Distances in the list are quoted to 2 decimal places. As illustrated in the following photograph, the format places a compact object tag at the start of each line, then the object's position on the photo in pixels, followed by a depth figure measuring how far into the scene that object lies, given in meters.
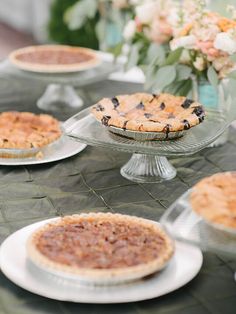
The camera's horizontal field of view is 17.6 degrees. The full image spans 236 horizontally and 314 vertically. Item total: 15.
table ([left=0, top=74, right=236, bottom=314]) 1.17
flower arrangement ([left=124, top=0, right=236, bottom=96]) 1.76
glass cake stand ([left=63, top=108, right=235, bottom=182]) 1.56
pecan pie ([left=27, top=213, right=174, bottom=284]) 1.15
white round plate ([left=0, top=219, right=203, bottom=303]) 1.15
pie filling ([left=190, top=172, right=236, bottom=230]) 1.18
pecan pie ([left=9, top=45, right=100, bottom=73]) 2.26
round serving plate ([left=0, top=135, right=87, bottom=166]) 1.72
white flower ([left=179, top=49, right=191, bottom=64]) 1.85
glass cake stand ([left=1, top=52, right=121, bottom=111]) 2.20
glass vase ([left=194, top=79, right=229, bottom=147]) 1.87
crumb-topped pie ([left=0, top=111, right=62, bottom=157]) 1.74
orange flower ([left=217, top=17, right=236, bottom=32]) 1.76
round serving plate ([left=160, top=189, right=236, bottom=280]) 1.17
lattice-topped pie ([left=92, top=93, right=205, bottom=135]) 1.57
